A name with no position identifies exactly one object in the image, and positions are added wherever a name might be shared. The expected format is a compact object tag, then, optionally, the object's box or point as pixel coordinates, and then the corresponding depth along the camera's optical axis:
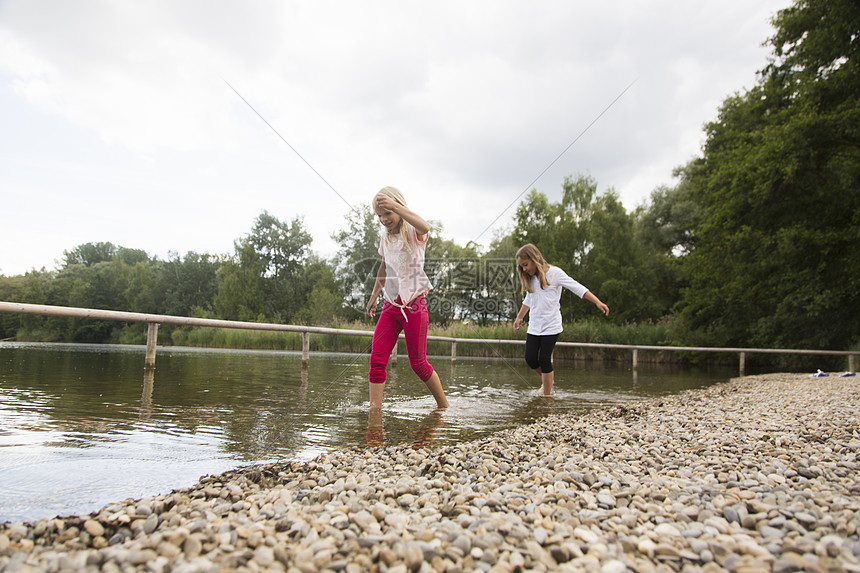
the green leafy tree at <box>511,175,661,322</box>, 28.55
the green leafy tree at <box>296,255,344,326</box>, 32.01
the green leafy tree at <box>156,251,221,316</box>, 47.53
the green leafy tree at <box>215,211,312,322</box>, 41.78
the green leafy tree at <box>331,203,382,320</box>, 38.53
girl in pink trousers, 3.79
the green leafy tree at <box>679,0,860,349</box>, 13.57
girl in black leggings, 5.80
